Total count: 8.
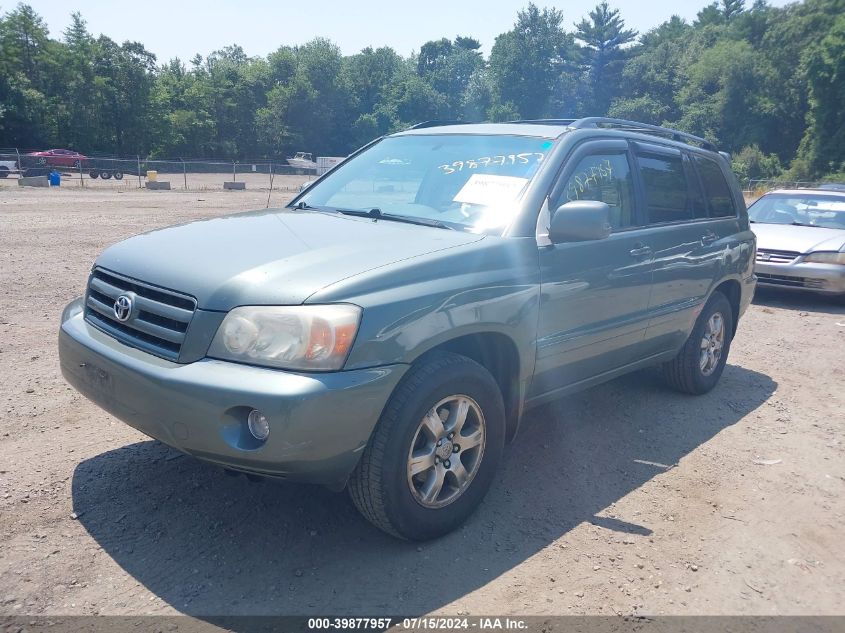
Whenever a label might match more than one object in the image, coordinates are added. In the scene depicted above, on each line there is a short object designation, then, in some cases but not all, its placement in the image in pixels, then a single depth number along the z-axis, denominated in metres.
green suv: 2.78
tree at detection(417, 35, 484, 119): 99.56
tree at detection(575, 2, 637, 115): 97.88
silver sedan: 9.49
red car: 39.74
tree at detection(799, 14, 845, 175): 53.81
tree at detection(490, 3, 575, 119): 94.94
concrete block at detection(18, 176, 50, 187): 30.26
